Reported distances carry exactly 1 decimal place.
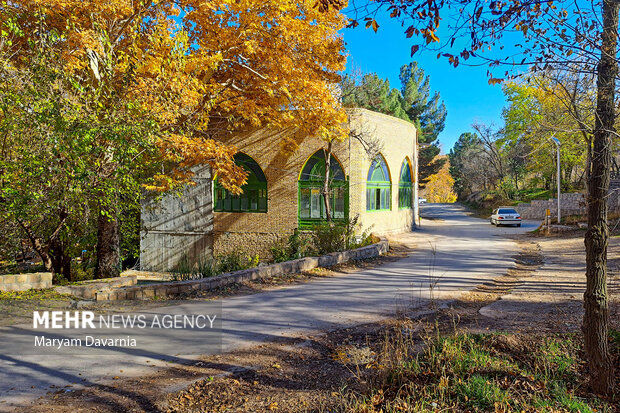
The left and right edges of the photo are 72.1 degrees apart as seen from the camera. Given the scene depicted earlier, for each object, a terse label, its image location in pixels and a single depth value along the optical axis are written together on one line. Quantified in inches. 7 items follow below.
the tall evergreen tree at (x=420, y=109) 1478.1
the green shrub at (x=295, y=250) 563.8
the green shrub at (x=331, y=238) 559.5
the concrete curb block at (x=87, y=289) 338.3
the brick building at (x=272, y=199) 846.5
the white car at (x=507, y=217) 1167.0
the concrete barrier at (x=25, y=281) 363.6
